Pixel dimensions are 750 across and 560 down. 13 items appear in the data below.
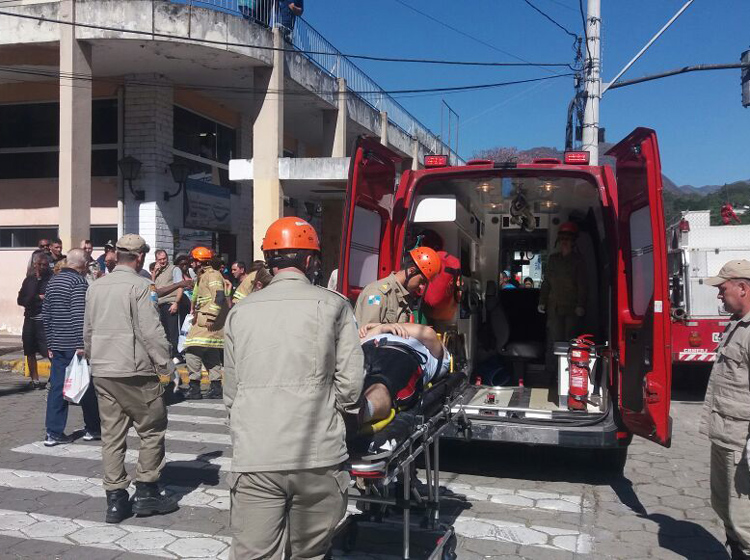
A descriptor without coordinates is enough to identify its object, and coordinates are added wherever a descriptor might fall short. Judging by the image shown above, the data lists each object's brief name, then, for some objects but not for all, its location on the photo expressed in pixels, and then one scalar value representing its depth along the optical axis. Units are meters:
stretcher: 3.45
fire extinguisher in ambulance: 6.26
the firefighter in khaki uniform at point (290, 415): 2.86
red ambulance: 5.30
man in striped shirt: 6.88
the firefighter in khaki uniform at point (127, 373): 4.96
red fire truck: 10.09
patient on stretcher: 3.54
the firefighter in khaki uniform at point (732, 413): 3.76
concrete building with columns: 12.80
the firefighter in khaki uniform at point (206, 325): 9.30
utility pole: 13.92
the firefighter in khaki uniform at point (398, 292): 5.65
